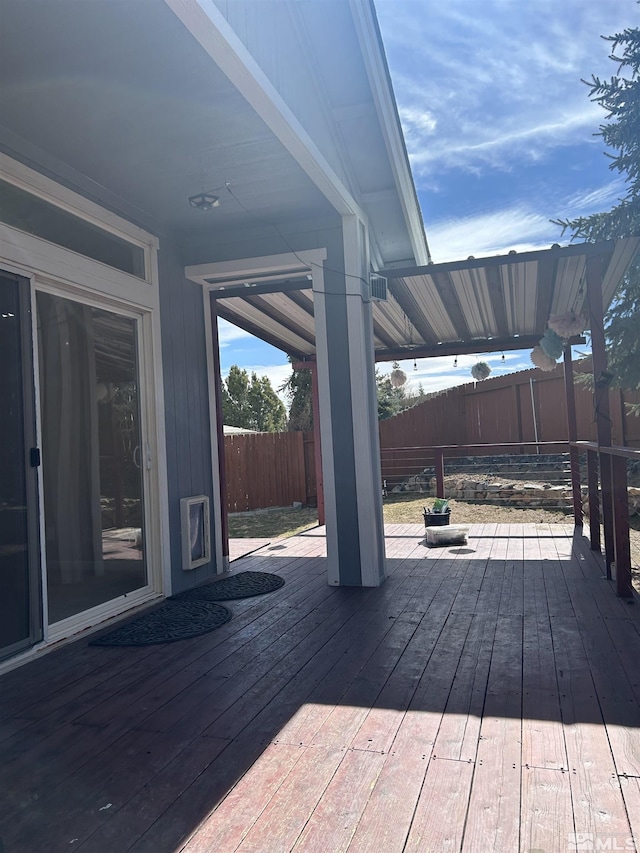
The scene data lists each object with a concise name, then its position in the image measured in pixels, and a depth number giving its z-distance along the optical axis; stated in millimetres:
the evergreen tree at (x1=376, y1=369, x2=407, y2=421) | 17094
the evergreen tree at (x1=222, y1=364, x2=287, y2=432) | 21984
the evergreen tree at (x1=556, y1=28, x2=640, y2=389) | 5094
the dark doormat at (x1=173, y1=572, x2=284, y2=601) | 4148
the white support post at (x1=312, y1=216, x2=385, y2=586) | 4375
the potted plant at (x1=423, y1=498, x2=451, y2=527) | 6352
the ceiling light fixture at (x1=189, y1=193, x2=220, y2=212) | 3920
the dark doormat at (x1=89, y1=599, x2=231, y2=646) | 3230
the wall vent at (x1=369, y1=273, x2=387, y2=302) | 4535
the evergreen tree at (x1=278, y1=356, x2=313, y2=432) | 14906
